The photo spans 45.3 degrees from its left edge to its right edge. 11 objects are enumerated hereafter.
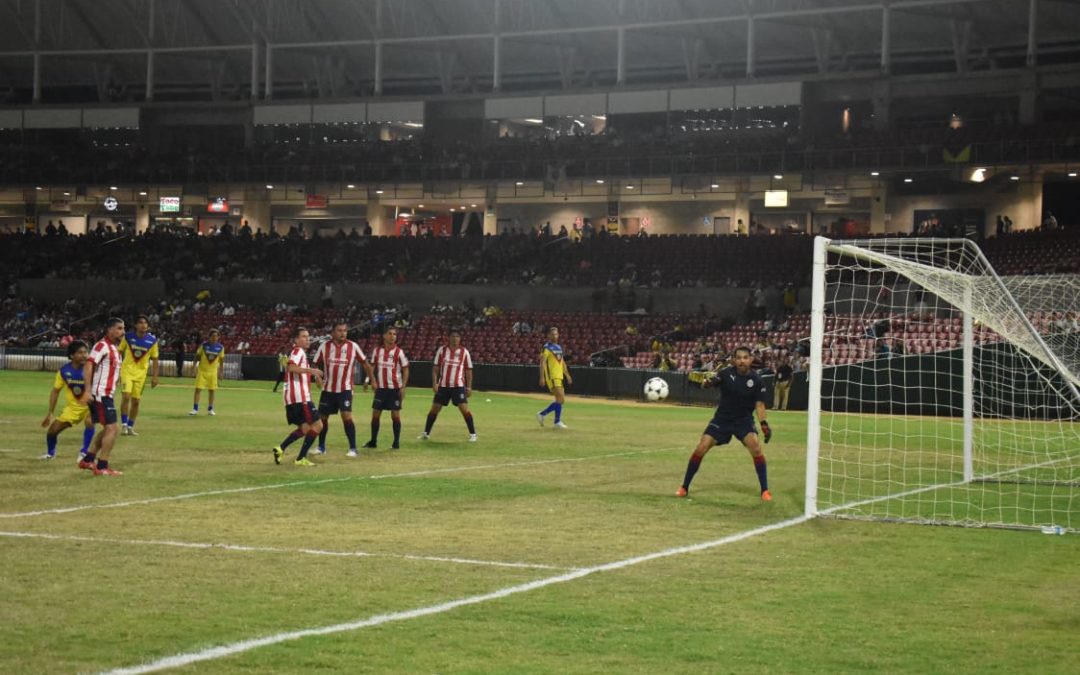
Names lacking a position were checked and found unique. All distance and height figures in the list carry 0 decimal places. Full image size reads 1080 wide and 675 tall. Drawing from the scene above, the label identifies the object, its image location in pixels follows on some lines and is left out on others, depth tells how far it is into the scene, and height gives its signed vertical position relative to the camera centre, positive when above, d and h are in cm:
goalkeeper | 1561 -48
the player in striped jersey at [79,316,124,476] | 1669 -59
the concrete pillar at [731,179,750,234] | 6219 +797
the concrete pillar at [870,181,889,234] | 5866 +779
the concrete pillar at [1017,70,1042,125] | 5385 +1179
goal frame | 1425 +32
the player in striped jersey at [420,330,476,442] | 2305 -28
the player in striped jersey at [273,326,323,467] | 1852 -62
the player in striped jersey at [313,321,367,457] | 1980 -25
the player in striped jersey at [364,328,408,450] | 2122 -33
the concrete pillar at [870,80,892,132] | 5706 +1212
